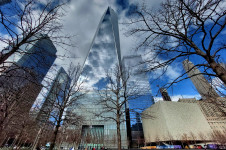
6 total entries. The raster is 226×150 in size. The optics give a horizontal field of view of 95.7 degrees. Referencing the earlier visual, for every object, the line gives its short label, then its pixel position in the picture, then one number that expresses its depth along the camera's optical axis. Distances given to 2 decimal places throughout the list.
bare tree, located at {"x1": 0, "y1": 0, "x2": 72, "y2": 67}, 3.52
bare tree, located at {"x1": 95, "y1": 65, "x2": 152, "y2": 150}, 9.02
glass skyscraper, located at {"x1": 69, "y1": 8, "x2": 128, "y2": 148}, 50.38
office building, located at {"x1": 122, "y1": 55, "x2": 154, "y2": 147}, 67.12
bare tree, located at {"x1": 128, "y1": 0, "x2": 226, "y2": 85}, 3.13
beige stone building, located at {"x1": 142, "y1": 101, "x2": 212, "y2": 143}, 54.44
